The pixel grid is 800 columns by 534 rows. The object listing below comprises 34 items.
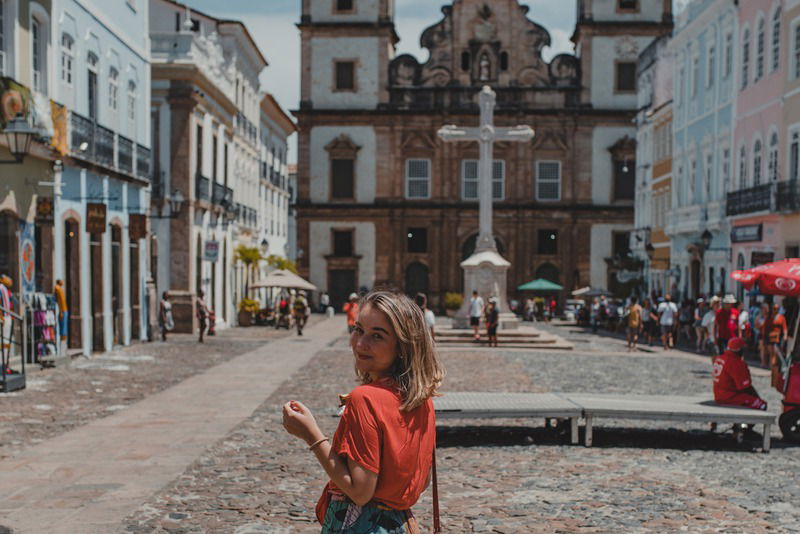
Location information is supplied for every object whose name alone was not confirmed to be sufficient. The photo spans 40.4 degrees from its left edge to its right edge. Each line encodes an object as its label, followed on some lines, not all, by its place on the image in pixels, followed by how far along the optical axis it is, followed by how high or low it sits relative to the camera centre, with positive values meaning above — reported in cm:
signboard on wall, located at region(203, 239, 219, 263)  3130 +33
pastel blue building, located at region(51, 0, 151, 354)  2014 +194
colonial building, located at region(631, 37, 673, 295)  4078 +400
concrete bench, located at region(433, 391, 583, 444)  1030 -136
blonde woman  330 -50
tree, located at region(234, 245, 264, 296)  3944 +28
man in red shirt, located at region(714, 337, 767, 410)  1080 -113
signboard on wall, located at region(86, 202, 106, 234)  2066 +79
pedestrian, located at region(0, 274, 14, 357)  1484 -65
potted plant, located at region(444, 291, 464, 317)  4828 -165
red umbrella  1136 -9
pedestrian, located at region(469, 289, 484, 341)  2803 -126
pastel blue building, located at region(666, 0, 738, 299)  3175 +391
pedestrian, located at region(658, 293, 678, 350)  2702 -134
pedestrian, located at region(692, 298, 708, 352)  2718 -151
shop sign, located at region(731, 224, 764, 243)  2792 +92
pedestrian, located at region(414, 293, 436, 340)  2032 -73
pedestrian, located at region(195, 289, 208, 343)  2648 -123
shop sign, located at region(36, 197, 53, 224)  1855 +88
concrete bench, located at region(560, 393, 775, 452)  1017 -137
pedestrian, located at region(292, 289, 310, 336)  3135 -141
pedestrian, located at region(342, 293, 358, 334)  2234 -104
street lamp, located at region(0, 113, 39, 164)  1528 +176
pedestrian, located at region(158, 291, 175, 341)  2686 -134
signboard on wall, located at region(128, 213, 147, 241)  2458 +83
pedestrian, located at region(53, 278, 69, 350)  1892 -84
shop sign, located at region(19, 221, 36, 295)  1775 +6
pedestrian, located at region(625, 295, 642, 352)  2605 -132
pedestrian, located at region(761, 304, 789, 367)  1747 -103
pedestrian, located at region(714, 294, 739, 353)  1875 -99
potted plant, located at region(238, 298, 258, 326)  3759 -170
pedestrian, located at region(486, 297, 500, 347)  2623 -130
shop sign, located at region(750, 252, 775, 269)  2564 +24
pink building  2714 +347
